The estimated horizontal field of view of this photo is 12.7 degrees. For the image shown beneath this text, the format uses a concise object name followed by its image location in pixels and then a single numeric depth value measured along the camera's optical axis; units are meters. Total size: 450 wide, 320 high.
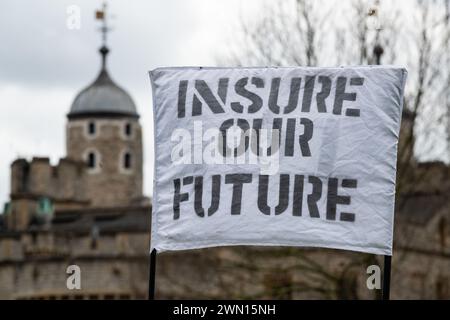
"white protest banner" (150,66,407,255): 12.23
